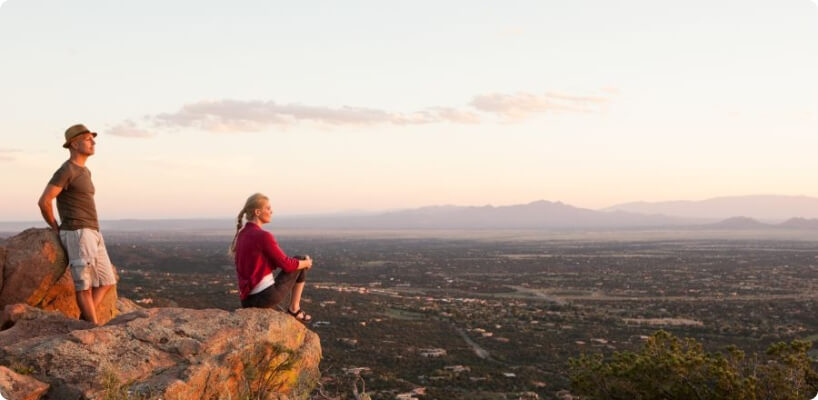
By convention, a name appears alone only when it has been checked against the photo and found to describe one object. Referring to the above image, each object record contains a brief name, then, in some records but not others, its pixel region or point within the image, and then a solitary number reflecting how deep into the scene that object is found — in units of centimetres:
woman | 797
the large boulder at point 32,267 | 908
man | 822
